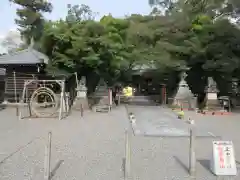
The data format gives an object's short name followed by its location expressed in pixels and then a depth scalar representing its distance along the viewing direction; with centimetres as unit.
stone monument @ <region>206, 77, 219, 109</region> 1202
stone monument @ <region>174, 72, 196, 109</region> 1273
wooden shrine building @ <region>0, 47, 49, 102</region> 1256
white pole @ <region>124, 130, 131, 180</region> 339
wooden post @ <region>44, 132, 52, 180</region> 323
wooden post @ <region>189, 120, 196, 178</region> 347
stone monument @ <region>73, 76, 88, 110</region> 1161
